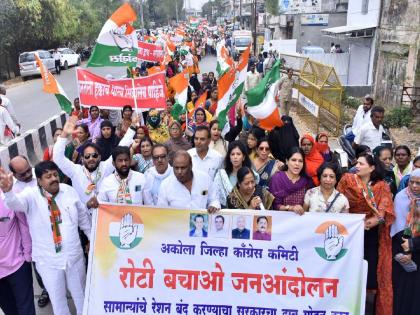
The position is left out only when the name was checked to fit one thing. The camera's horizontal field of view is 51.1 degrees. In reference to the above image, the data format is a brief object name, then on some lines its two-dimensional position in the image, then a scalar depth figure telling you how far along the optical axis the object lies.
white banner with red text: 3.67
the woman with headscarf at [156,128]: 6.50
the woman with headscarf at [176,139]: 5.72
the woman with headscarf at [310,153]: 4.91
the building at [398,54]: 12.83
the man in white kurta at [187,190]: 3.79
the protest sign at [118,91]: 6.66
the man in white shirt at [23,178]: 3.74
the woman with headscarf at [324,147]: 5.52
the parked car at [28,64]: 24.31
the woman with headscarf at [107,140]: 5.91
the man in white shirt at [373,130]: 6.29
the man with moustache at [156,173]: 4.21
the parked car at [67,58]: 28.85
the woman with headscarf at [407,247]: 3.68
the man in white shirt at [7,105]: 8.48
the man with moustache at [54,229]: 3.55
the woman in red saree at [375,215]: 3.79
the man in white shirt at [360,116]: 7.04
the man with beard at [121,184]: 3.96
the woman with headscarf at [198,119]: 6.83
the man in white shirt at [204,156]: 4.73
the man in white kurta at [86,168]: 4.02
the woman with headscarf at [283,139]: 5.71
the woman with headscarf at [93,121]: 6.74
